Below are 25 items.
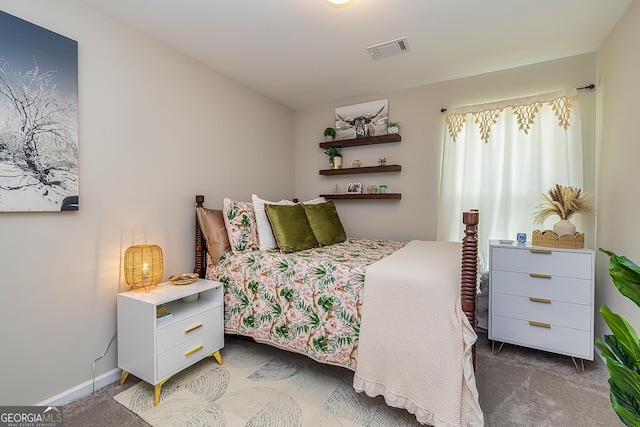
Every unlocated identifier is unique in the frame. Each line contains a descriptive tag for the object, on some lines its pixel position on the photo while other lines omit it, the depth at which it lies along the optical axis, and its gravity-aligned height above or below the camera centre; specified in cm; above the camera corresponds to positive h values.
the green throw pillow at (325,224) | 270 -16
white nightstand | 174 -82
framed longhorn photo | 331 +105
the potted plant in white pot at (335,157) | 355 +62
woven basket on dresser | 216 -25
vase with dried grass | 220 +1
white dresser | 204 -69
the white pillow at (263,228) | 244 -18
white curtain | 251 +44
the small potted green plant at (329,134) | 354 +91
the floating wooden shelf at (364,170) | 322 +44
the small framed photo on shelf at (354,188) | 346 +23
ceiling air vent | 229 +132
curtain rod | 242 +102
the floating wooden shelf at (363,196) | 321 +13
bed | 139 -59
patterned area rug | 159 -118
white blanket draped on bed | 135 -71
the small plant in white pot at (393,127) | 322 +90
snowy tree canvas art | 150 +50
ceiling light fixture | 178 +129
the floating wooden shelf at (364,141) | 320 +78
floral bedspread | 175 -62
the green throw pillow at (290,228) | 235 -18
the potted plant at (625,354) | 78 -42
